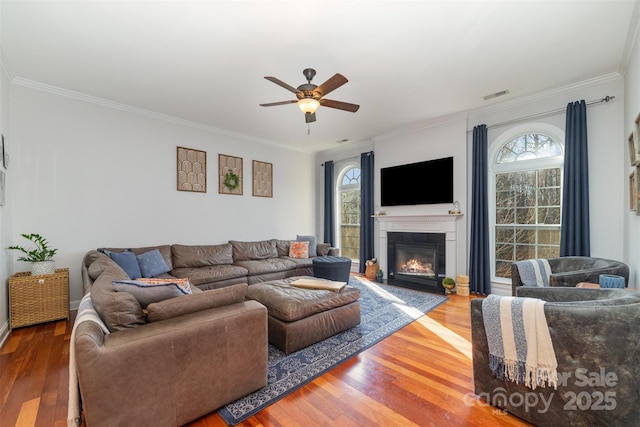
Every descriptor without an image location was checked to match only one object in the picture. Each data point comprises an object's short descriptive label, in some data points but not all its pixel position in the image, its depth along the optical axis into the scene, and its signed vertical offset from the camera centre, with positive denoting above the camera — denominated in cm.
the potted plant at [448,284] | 444 -112
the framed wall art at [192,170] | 468 +78
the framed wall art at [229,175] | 517 +77
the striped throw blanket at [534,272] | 295 -63
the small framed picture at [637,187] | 242 +25
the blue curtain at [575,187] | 341 +34
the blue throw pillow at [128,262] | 341 -59
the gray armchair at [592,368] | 140 -80
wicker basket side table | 297 -93
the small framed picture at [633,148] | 238 +62
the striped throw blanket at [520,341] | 154 -74
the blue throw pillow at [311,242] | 551 -55
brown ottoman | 252 -96
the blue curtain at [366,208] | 581 +14
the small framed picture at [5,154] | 295 +66
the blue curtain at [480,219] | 423 -7
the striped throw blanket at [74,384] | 136 -86
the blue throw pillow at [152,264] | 369 -67
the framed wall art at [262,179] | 570 +76
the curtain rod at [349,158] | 623 +129
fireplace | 471 -82
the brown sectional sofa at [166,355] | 136 -78
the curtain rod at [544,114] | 332 +138
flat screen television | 466 +57
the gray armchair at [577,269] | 263 -57
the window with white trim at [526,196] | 381 +27
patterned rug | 186 -126
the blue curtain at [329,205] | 656 +23
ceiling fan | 253 +119
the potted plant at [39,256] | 315 -50
